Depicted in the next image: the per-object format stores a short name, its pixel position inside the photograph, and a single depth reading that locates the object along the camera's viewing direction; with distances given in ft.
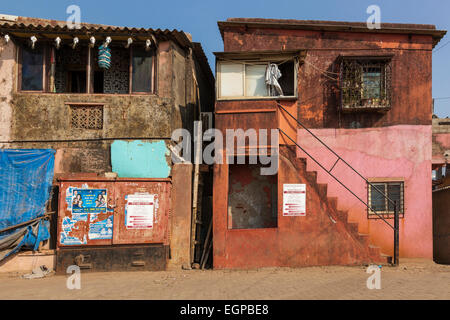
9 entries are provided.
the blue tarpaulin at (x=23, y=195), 33.99
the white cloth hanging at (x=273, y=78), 37.27
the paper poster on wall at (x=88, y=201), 34.35
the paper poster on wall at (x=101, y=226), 34.19
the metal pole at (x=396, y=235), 33.91
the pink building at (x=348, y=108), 37.99
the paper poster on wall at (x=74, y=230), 33.94
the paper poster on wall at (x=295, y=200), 34.88
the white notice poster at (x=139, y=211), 34.73
